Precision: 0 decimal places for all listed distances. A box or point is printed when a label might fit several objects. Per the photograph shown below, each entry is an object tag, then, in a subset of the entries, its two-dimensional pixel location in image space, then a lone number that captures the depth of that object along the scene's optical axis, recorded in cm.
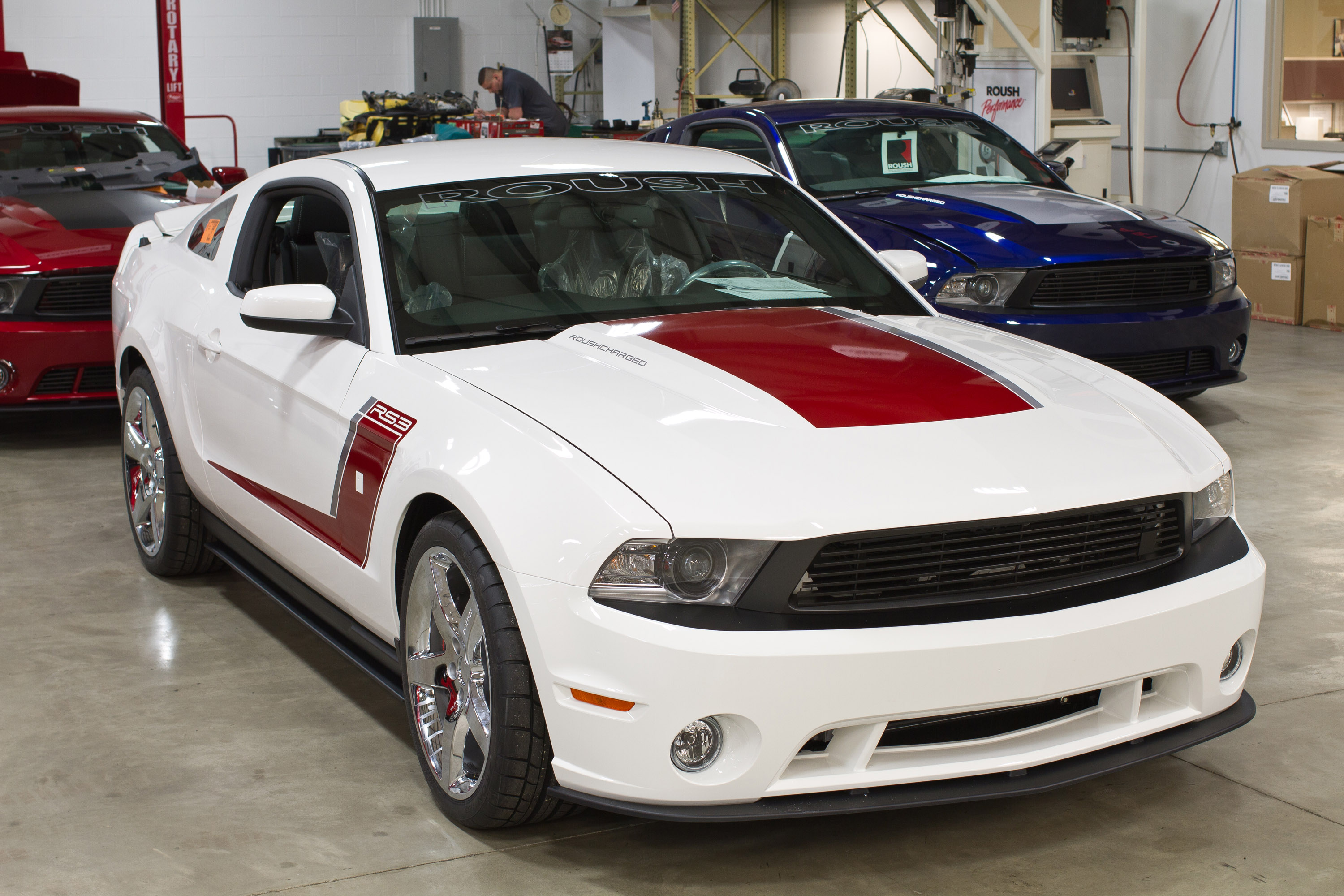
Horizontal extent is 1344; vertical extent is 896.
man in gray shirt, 1270
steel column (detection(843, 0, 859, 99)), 1619
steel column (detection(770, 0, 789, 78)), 1747
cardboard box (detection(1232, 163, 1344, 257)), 862
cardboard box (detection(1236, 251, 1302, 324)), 900
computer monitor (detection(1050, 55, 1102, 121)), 1078
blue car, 555
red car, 589
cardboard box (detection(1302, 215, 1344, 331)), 855
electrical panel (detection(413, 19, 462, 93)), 1838
